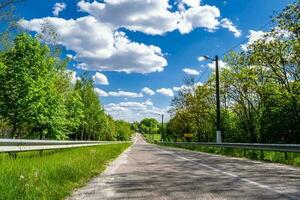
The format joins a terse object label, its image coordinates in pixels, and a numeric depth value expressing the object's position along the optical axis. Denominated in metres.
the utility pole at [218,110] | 20.60
